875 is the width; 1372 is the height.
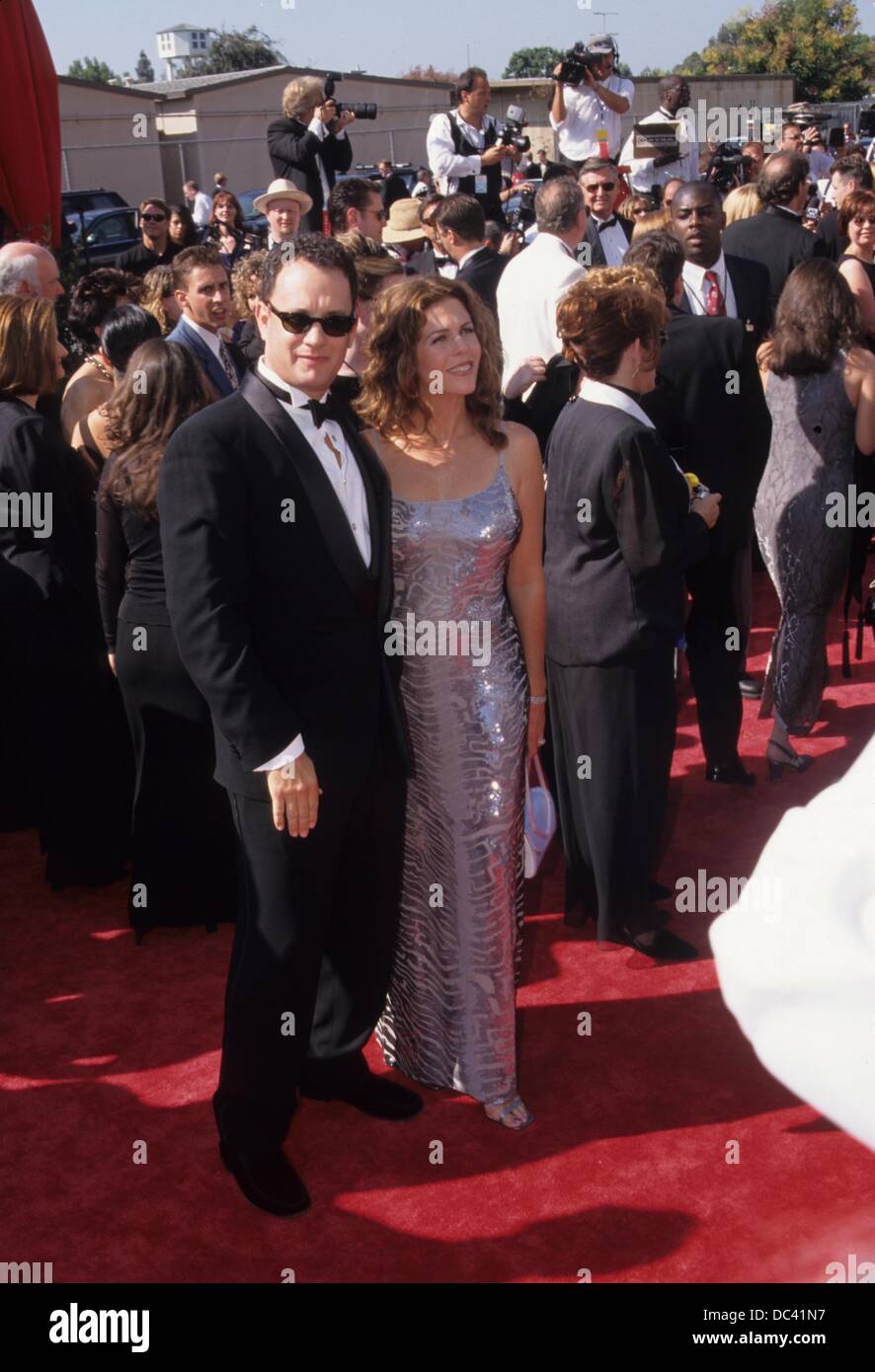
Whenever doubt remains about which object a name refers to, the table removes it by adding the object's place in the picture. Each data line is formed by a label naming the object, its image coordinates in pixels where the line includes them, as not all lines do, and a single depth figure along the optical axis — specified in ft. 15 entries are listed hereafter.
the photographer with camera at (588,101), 25.30
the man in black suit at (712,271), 16.15
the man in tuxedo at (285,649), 7.77
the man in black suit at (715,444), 13.89
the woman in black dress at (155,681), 11.48
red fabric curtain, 21.79
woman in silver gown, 9.14
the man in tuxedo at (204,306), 15.46
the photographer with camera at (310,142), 23.63
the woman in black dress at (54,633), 12.71
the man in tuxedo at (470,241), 17.42
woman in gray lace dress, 14.03
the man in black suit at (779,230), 19.95
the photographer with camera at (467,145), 24.07
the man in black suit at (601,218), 19.67
